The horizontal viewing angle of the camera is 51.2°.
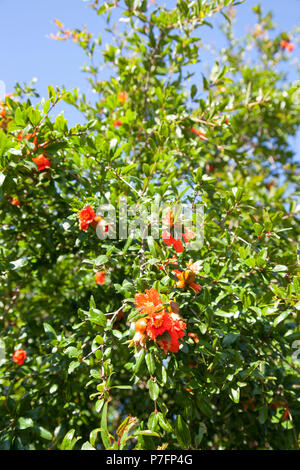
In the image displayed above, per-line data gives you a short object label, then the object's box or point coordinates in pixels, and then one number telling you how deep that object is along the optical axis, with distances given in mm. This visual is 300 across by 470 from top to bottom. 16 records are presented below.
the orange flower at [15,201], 1471
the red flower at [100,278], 1396
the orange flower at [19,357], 1444
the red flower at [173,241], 1074
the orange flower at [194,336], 1036
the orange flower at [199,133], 1708
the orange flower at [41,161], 1271
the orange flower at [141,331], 868
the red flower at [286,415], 1249
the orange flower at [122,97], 1998
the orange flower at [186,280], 1032
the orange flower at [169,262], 1011
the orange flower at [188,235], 1158
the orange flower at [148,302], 877
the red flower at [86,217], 1180
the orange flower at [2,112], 1558
